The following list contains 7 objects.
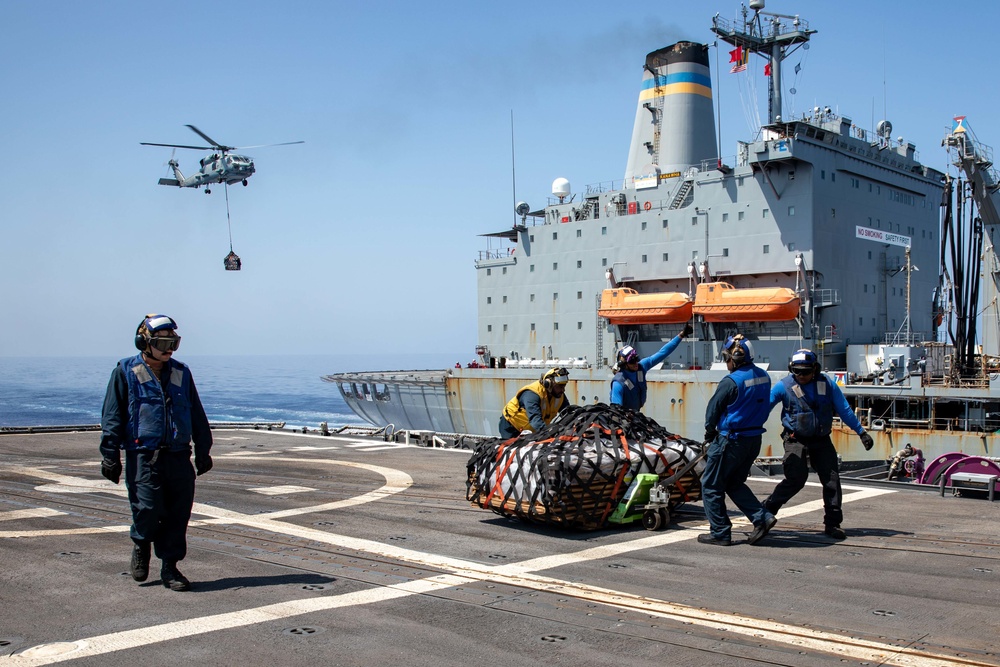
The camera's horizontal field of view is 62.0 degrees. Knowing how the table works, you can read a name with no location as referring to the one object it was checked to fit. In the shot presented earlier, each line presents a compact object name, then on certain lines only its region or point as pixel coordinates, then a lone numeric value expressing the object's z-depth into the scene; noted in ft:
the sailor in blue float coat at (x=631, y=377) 37.47
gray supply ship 103.71
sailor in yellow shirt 32.89
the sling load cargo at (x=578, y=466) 26.61
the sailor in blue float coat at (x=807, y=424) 27.32
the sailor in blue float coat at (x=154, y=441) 20.36
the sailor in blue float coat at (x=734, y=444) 25.84
